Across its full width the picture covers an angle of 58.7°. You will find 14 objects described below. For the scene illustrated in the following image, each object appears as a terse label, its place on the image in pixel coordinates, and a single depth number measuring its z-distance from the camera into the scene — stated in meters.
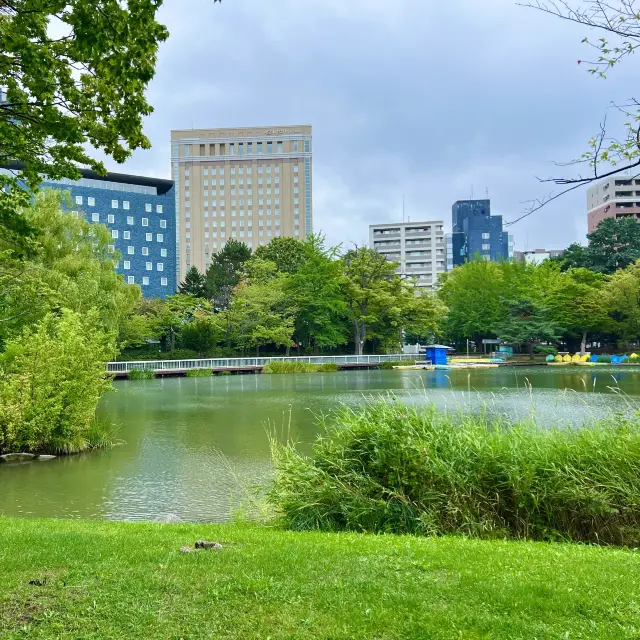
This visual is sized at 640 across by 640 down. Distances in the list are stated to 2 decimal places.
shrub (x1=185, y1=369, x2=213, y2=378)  38.78
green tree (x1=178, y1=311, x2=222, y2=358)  43.50
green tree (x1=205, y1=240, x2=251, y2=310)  52.03
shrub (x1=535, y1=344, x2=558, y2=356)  48.50
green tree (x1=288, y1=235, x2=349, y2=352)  46.03
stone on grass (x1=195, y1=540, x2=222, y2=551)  4.60
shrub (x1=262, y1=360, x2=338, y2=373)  41.03
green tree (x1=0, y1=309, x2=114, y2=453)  12.21
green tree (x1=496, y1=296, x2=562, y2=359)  47.53
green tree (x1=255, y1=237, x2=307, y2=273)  53.11
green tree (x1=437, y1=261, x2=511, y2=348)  53.75
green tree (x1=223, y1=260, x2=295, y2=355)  43.41
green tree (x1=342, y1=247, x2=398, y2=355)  45.94
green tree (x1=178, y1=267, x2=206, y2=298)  54.81
